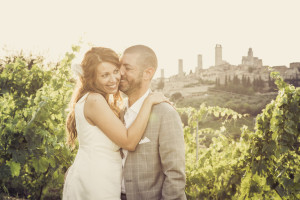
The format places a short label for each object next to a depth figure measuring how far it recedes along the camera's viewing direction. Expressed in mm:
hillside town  80312
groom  2023
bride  2238
